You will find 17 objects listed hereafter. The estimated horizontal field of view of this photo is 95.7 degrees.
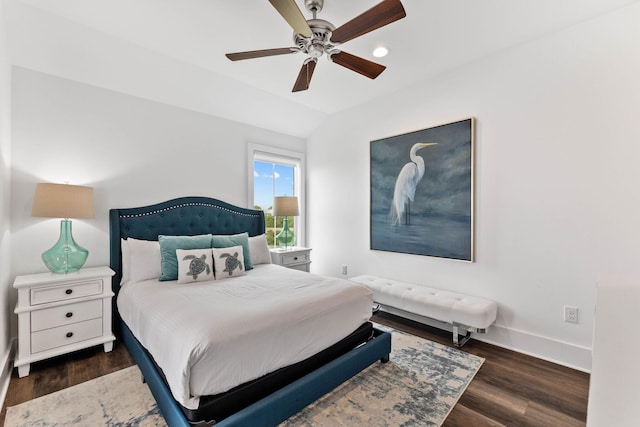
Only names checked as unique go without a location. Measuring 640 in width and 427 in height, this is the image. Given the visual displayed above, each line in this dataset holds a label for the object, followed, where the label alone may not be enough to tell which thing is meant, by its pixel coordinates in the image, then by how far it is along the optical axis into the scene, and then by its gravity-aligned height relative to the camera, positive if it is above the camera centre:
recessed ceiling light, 2.62 +1.48
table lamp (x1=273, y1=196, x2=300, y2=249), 4.04 +0.09
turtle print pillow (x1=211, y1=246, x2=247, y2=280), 2.80 -0.49
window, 4.24 +0.49
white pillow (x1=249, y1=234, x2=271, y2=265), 3.46 -0.46
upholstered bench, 2.56 -0.90
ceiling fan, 1.62 +1.14
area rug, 1.75 -1.25
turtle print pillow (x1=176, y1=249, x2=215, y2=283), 2.62 -0.48
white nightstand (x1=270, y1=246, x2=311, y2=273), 3.96 -0.63
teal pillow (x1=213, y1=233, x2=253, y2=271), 3.10 -0.33
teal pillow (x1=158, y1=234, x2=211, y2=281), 2.71 -0.34
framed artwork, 2.93 +0.22
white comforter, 1.47 -0.68
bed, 1.48 -0.85
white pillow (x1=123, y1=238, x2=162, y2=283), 2.71 -0.45
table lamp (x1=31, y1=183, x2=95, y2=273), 2.36 +0.02
